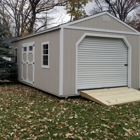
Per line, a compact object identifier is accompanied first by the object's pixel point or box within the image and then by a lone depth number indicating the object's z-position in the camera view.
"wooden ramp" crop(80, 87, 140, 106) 6.38
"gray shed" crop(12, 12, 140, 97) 7.03
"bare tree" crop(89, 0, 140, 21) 22.39
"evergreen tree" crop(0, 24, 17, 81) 10.91
